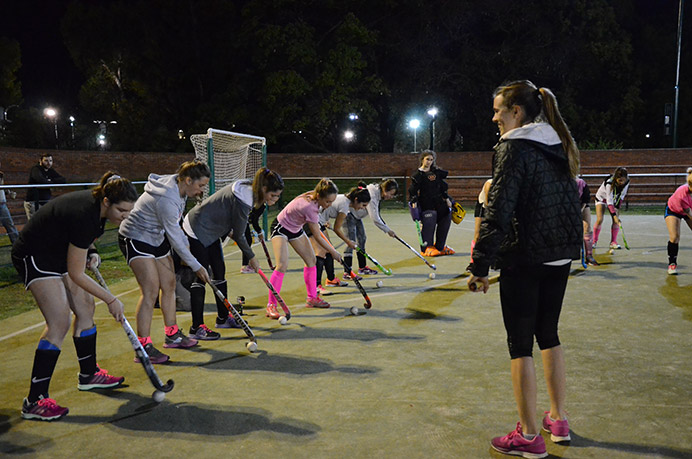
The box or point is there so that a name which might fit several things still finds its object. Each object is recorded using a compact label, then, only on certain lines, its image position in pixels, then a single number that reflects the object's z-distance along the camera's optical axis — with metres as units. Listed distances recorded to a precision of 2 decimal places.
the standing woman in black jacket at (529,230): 3.22
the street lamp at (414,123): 32.72
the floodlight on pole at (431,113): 28.23
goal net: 11.73
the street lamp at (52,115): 47.47
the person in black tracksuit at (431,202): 11.55
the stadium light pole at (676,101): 27.92
